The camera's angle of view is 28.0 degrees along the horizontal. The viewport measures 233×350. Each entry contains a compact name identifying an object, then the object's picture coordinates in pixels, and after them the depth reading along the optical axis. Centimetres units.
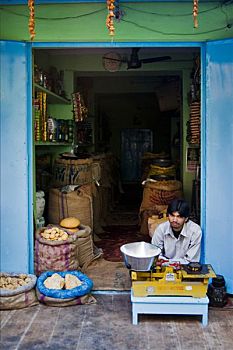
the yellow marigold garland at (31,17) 342
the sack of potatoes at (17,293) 407
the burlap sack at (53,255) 449
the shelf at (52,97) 516
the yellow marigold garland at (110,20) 335
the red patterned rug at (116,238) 579
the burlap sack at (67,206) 559
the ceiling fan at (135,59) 661
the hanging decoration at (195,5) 342
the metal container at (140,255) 366
